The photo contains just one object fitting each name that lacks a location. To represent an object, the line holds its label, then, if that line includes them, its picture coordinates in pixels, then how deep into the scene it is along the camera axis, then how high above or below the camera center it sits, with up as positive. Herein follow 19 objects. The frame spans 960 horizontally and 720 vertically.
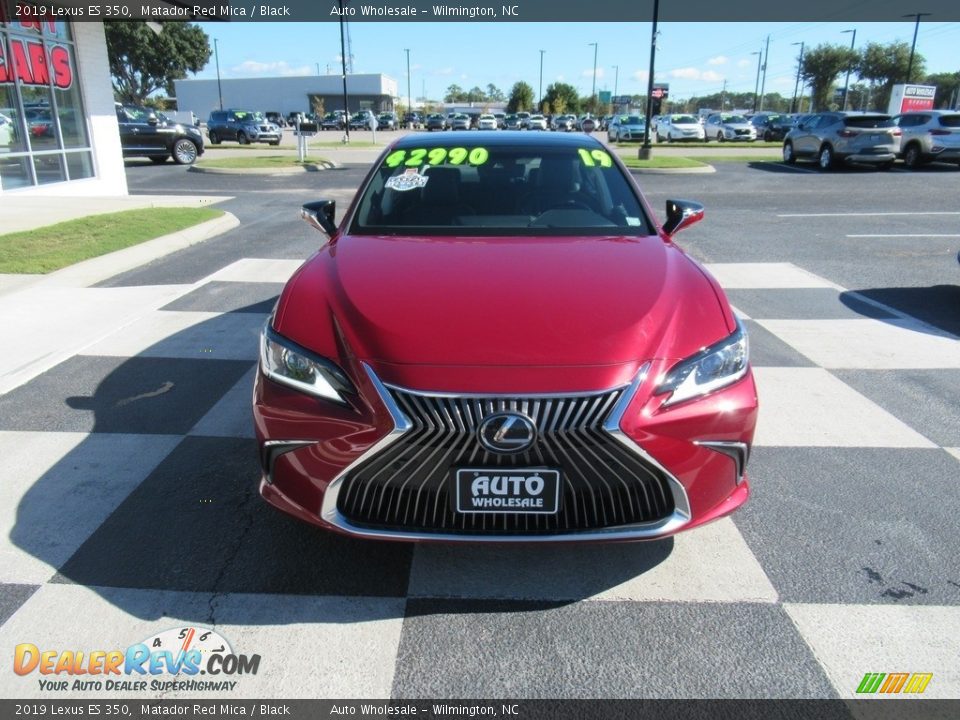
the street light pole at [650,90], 22.34 +0.51
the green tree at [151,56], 65.50 +4.28
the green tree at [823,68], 73.12 +3.86
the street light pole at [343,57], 33.49 +2.09
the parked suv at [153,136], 22.95 -0.95
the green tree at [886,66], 67.88 +3.84
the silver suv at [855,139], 20.48 -0.81
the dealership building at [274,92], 85.25 +1.43
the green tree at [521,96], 92.12 +1.20
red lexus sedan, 2.37 -0.94
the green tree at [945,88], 74.54 +2.17
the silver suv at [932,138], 20.78 -0.76
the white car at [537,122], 49.08 -1.06
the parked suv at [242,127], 35.66 -1.05
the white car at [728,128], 35.78 -0.93
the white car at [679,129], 35.66 -0.98
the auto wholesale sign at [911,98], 31.41 +0.47
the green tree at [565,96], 88.47 +1.28
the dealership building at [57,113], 13.26 -0.17
